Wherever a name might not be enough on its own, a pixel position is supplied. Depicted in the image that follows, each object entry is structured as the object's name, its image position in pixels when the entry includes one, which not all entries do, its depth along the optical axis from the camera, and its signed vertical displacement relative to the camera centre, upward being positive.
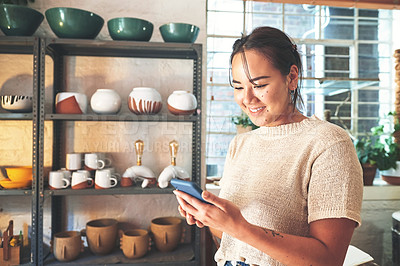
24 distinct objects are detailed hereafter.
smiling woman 0.66 -0.12
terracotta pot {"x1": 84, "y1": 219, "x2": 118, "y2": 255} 1.67 -0.61
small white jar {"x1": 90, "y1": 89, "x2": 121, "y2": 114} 1.68 +0.16
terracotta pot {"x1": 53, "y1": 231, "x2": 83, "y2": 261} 1.62 -0.64
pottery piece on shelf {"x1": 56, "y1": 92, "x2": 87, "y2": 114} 1.65 +0.15
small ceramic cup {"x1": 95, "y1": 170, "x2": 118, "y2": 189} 1.65 -0.27
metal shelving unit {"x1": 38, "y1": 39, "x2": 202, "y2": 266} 1.61 +0.07
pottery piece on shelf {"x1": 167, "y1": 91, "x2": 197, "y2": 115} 1.69 +0.16
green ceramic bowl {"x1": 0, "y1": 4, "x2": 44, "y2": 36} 1.58 +0.60
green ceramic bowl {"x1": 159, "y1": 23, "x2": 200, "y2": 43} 1.68 +0.57
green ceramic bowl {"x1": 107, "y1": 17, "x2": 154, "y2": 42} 1.64 +0.57
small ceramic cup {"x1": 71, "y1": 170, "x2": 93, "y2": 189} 1.63 -0.27
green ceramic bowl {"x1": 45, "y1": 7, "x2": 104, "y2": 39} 1.59 +0.59
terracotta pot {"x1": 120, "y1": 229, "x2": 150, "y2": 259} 1.65 -0.64
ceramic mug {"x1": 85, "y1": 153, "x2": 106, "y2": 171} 1.71 -0.18
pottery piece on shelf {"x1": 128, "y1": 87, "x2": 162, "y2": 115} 1.68 +0.17
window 2.34 +0.63
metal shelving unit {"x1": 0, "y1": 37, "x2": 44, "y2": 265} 1.58 +0.04
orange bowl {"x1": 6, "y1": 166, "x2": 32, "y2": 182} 1.63 -0.24
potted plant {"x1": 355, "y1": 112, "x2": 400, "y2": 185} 2.20 -0.18
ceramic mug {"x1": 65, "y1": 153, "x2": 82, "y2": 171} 1.70 -0.18
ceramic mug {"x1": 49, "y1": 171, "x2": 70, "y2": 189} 1.62 -0.27
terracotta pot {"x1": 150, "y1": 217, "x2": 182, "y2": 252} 1.73 -0.61
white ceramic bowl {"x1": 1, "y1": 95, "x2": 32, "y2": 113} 1.64 +0.15
